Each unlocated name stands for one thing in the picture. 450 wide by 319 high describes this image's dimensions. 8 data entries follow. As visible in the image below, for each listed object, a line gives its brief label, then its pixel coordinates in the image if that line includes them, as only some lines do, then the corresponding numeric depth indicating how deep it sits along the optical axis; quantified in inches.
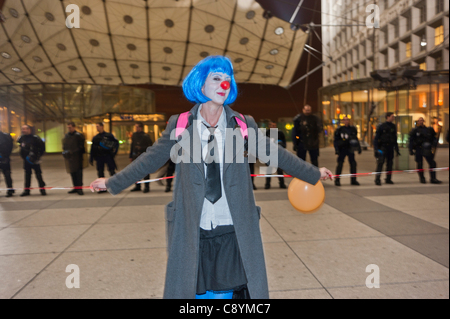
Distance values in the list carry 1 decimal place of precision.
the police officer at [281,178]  378.3
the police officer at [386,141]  319.5
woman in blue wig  74.0
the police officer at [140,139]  337.4
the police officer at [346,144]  383.6
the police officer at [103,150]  356.2
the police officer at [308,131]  348.5
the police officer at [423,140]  272.8
